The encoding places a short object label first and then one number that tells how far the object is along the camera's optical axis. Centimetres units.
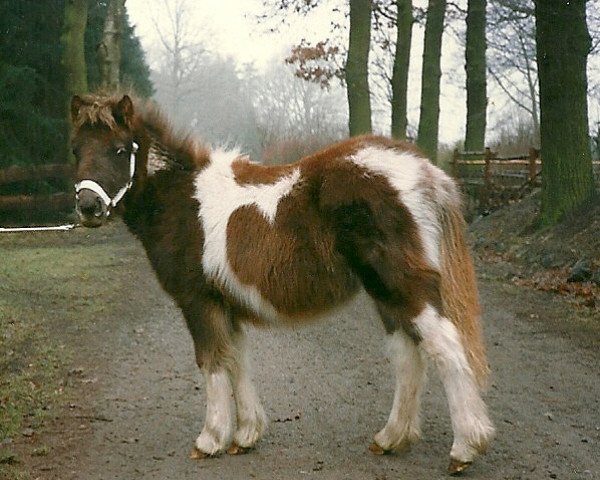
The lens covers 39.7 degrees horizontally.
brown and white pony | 477
